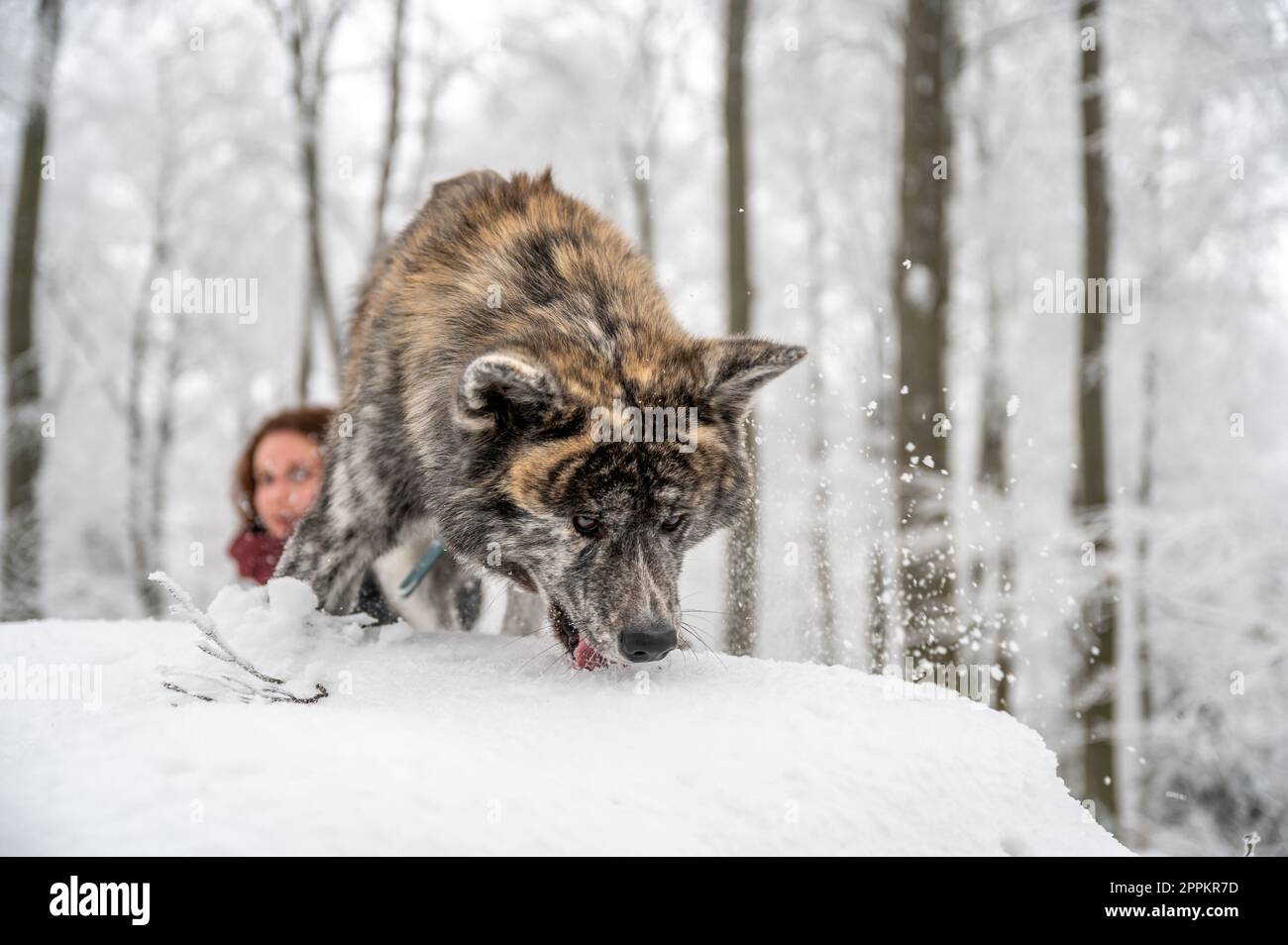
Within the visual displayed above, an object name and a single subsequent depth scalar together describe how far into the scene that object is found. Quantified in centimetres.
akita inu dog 305
